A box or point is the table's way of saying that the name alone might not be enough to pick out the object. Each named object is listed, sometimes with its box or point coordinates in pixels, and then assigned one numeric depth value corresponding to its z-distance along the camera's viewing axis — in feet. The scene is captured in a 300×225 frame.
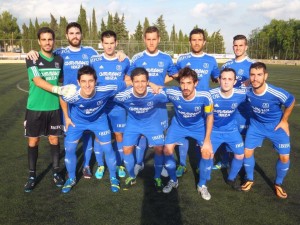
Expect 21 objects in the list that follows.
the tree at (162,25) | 215.31
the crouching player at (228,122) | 14.19
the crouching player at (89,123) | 13.64
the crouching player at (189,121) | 13.41
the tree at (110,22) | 204.48
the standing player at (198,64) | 16.05
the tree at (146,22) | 222.67
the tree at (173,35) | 246.88
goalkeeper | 13.56
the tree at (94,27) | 236.84
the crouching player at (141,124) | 14.16
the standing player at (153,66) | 16.06
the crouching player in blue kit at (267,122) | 13.64
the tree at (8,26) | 193.88
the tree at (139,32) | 197.73
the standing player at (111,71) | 15.41
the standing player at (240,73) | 16.35
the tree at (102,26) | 224.41
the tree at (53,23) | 224.53
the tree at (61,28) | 204.72
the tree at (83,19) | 220.23
